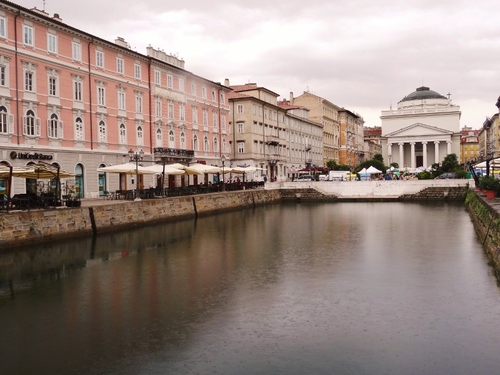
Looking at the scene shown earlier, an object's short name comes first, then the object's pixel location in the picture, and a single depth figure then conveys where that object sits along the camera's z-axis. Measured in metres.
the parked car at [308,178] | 67.22
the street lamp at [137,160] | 34.64
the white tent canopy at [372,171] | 65.20
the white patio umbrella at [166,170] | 37.31
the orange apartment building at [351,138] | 113.56
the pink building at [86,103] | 31.94
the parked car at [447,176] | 61.88
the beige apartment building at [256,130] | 66.06
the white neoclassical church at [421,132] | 102.25
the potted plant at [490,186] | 31.45
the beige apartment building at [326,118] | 97.50
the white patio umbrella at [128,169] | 34.47
